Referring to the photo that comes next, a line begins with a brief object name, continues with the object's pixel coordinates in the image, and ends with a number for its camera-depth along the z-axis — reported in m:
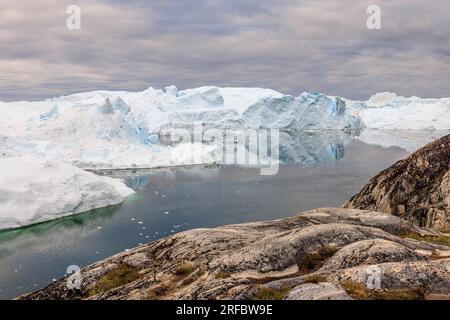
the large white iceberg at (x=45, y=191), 34.81
